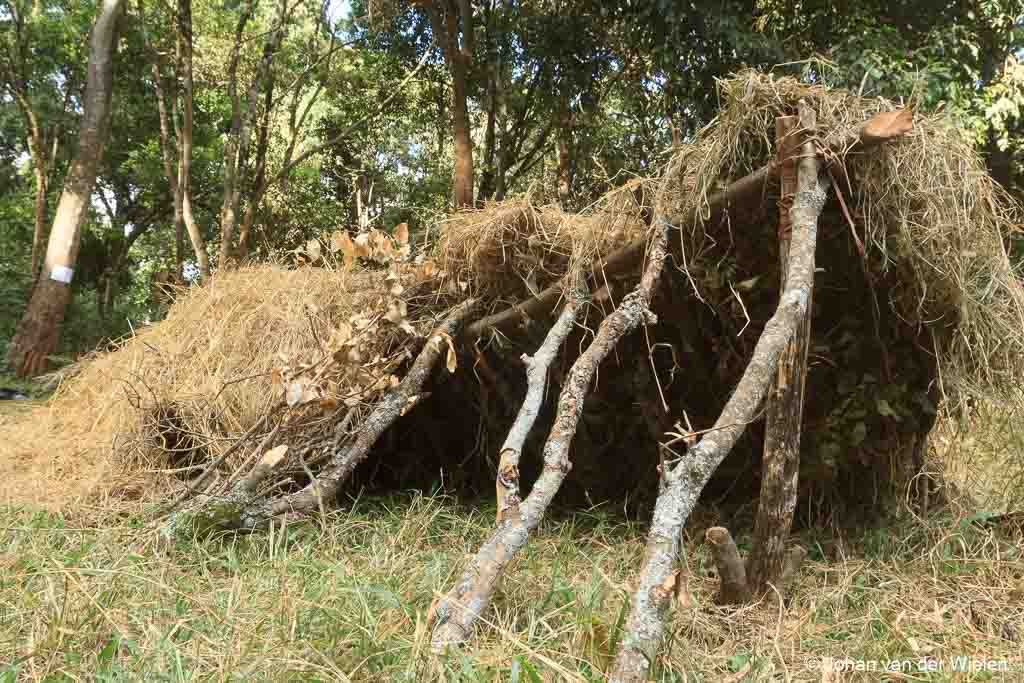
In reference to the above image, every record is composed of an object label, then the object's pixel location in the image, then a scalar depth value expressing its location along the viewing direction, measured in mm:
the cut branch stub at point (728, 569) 1851
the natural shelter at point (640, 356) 2088
